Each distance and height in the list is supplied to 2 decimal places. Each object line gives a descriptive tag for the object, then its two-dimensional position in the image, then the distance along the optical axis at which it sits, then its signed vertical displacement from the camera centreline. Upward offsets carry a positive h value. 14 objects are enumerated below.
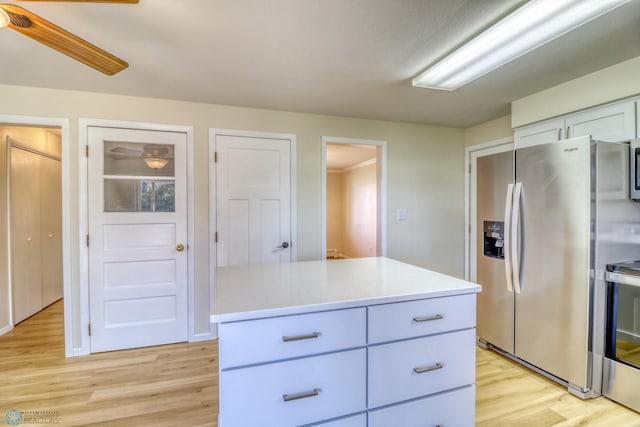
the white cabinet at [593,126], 2.05 +0.66
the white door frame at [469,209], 3.69 +0.01
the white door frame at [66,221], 2.52 -0.10
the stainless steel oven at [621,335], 1.83 -0.80
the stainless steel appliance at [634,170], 1.96 +0.27
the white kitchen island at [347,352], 1.07 -0.57
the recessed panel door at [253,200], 2.92 +0.10
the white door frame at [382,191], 3.44 +0.21
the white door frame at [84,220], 2.56 -0.09
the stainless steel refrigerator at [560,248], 1.90 -0.27
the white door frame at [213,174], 2.87 +0.34
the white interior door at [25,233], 3.16 -0.28
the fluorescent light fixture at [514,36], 1.35 +0.94
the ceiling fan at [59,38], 1.16 +0.79
